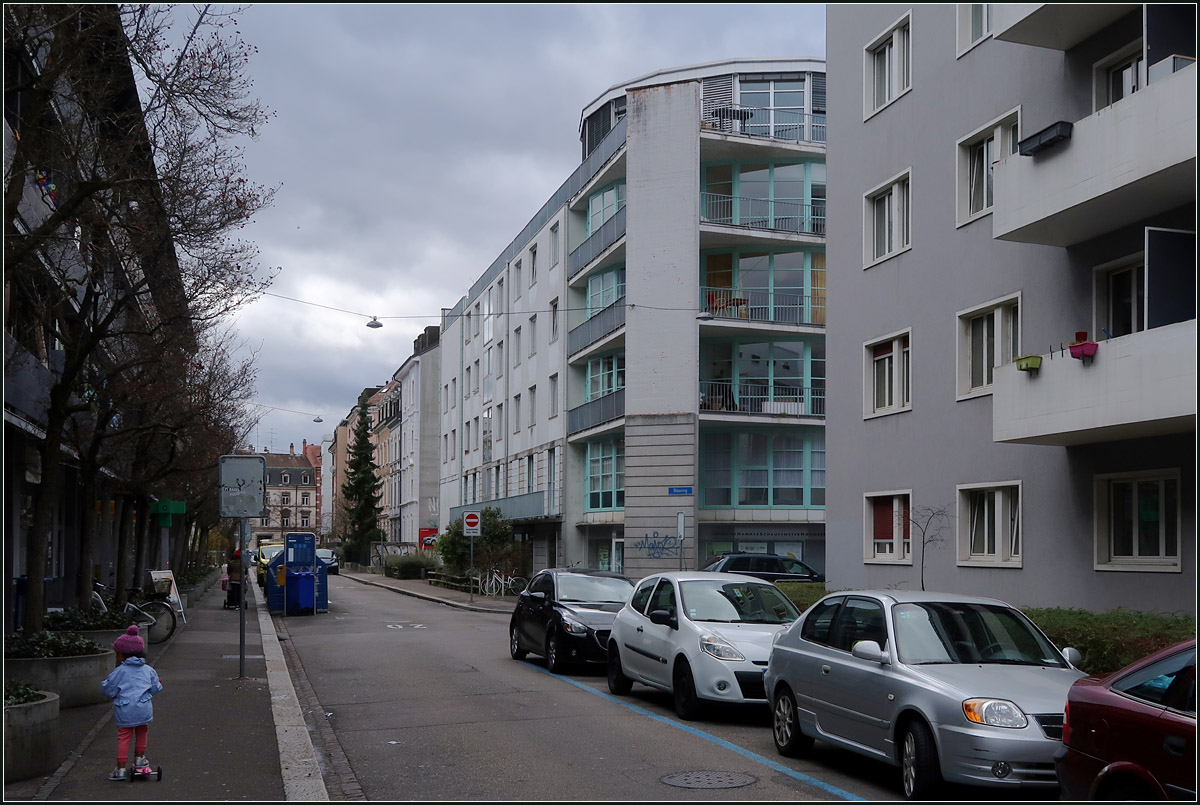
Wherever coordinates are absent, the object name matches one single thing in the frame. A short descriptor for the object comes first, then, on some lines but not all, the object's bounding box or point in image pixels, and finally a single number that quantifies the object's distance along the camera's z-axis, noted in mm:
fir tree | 96000
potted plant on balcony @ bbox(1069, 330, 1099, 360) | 15555
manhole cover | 9305
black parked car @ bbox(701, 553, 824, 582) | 30719
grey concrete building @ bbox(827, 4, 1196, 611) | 15367
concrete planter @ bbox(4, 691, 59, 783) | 9133
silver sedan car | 8250
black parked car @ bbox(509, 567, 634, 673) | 17703
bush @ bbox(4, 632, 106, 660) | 13227
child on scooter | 9250
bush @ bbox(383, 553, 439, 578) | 65000
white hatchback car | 12664
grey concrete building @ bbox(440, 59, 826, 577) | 38406
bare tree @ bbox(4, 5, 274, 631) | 11016
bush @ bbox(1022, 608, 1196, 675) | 11773
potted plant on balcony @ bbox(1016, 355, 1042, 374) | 16750
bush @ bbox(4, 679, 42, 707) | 9469
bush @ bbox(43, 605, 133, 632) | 17688
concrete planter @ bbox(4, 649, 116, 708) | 13000
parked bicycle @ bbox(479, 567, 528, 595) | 44159
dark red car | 6094
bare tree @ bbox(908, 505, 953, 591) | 21312
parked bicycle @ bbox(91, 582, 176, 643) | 21297
